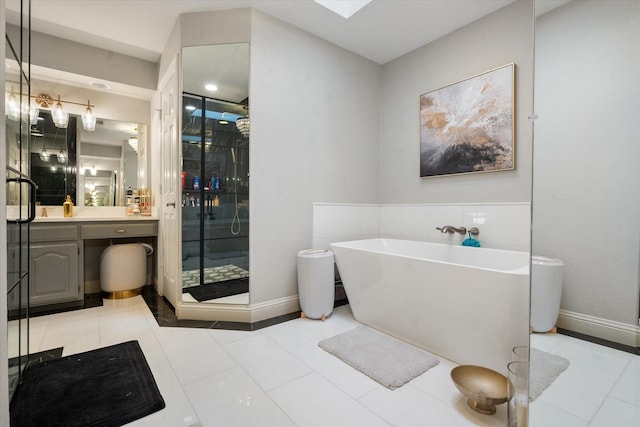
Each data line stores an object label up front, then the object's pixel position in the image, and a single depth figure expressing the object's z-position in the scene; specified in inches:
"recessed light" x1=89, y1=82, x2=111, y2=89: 126.8
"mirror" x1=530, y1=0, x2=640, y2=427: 36.8
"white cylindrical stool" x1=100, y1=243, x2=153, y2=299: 123.7
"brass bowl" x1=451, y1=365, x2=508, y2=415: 55.5
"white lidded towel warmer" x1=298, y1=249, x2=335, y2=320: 101.3
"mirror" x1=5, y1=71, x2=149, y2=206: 120.9
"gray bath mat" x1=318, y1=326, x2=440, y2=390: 68.6
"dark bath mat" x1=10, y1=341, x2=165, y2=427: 54.7
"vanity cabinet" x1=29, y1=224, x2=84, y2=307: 104.1
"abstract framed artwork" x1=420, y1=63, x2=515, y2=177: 97.8
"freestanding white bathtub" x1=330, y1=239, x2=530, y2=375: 64.4
